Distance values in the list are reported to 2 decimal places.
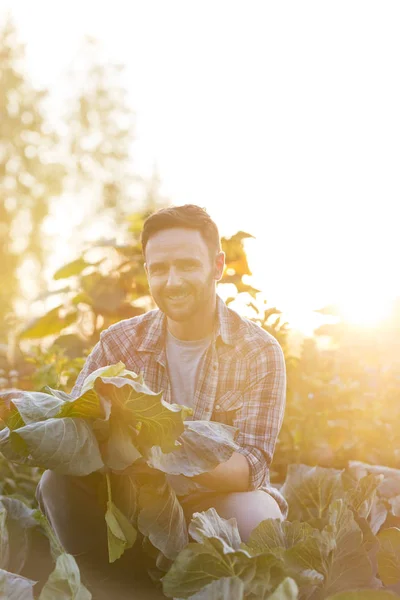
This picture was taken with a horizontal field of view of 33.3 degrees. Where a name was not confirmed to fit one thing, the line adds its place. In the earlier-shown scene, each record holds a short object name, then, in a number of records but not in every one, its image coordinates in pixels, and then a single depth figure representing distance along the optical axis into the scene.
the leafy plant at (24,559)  1.60
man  2.22
